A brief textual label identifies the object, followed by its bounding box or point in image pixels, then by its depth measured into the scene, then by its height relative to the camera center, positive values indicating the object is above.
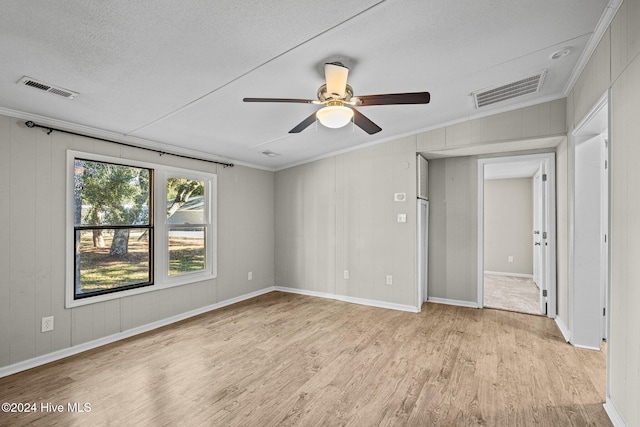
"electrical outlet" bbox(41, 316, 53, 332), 2.95 -1.07
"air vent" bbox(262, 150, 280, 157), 4.73 +0.98
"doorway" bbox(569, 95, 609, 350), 3.06 -0.23
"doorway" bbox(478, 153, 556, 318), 4.09 -0.38
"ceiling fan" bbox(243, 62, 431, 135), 2.21 +0.88
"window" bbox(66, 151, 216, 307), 3.29 -0.16
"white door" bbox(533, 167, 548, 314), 4.17 -0.38
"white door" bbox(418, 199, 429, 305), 4.48 -0.49
